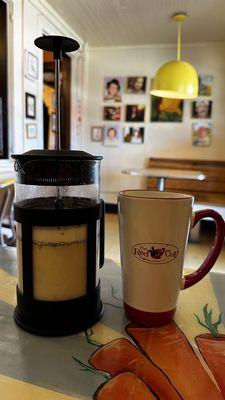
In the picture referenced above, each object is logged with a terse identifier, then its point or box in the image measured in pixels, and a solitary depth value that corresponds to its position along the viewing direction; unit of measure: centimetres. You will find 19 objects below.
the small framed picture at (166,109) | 437
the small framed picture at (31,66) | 306
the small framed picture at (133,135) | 454
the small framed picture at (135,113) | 450
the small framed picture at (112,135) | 462
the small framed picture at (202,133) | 435
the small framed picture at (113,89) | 452
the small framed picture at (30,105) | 313
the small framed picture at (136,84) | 444
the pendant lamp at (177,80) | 296
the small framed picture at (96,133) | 470
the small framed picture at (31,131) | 319
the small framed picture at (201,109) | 430
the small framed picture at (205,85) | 423
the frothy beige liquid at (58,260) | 44
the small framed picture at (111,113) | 459
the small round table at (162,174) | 331
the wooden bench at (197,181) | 431
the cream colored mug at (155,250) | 44
